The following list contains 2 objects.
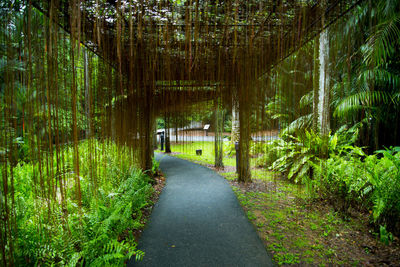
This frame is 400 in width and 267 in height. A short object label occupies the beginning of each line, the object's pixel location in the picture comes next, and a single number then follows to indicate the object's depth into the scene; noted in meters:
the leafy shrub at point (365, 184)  2.14
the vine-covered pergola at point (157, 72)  1.17
